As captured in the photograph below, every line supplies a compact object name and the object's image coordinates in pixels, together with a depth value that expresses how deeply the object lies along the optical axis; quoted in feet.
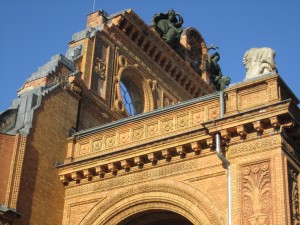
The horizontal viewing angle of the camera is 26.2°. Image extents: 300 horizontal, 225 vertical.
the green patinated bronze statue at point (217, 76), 108.58
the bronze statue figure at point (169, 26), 97.66
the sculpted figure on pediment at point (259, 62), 59.82
